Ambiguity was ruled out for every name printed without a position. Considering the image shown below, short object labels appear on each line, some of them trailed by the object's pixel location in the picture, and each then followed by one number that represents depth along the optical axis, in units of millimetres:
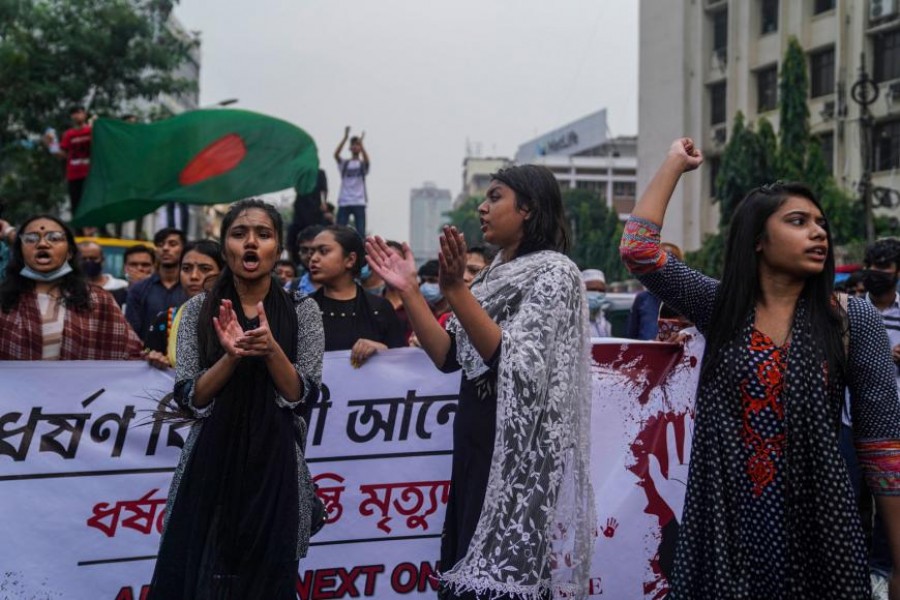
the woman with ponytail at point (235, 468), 3207
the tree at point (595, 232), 59900
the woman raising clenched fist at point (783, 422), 2500
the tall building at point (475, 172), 131625
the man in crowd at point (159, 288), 6504
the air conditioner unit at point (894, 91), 32062
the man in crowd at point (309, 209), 10969
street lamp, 27258
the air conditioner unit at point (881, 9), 32625
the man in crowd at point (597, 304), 8914
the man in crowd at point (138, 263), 8156
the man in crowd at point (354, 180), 13109
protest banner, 4348
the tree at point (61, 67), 18062
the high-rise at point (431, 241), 187700
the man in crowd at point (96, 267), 8422
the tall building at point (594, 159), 103062
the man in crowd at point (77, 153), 11180
